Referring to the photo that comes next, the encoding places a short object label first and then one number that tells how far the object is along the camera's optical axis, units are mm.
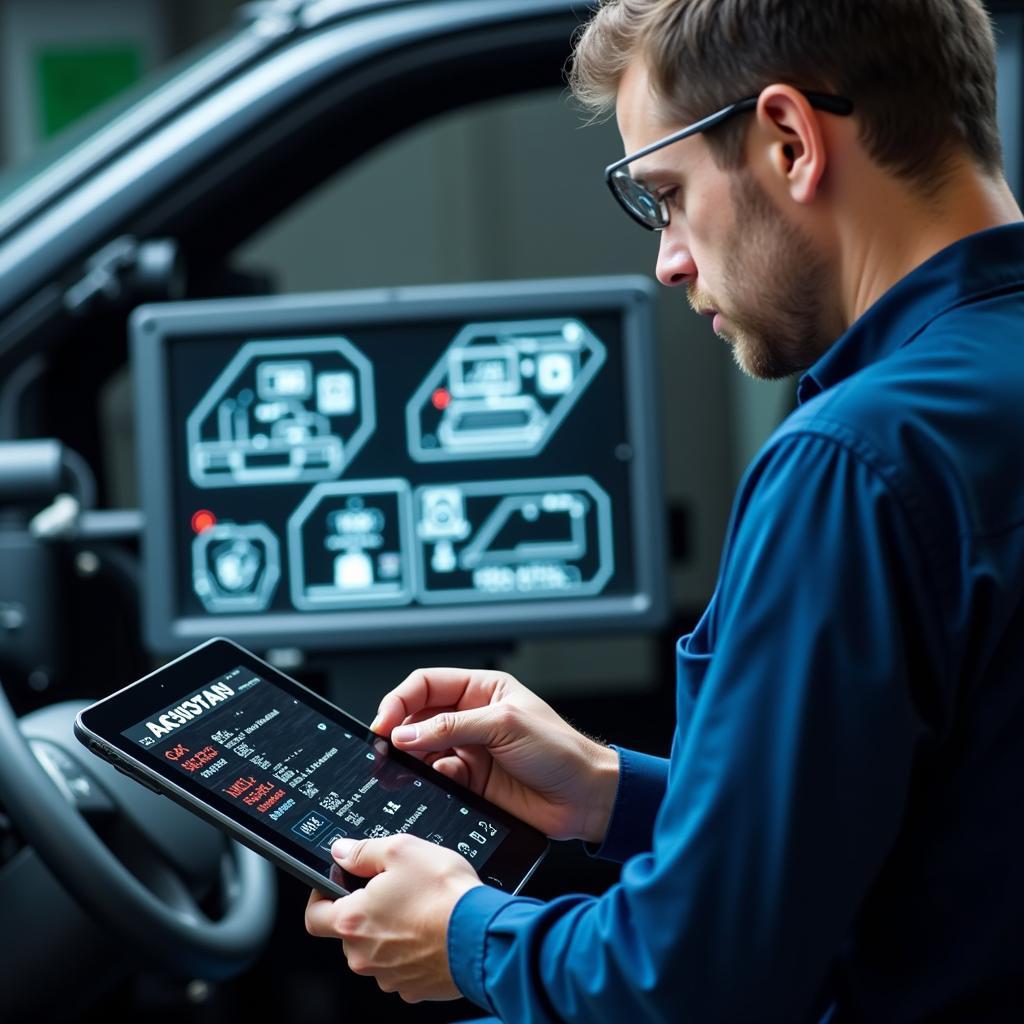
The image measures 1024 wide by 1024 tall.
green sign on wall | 4324
